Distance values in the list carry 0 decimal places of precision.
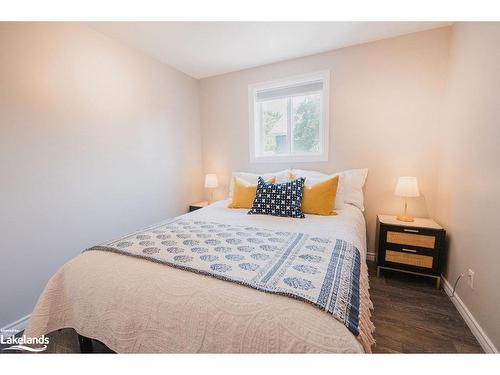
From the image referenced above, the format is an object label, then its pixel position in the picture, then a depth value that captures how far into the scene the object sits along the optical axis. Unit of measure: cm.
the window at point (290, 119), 262
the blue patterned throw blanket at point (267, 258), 82
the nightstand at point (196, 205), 309
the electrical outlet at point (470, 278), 152
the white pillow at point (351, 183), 225
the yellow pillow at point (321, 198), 198
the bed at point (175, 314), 70
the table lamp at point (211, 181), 308
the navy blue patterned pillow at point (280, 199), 196
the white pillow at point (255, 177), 240
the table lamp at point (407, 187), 203
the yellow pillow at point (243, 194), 224
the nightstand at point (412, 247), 189
